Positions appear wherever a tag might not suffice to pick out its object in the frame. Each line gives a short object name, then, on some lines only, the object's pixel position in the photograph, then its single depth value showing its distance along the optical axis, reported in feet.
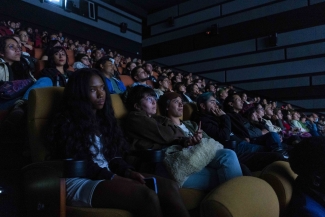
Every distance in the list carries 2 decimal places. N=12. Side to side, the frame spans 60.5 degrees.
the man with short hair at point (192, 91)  12.31
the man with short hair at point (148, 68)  14.51
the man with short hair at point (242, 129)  7.05
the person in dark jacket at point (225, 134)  5.92
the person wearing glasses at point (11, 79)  4.90
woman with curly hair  3.31
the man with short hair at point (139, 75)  9.89
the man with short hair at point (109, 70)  9.12
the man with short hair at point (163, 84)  11.61
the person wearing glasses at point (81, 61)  9.37
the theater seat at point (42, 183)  3.13
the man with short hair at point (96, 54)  13.80
